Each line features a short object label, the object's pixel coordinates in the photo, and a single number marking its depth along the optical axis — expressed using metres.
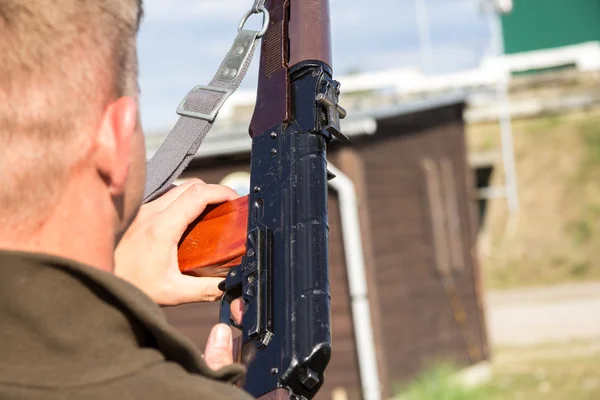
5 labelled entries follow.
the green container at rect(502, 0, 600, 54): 30.57
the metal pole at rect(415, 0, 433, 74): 27.47
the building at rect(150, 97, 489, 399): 11.22
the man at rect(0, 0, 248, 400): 1.19
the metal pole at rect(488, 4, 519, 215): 25.59
